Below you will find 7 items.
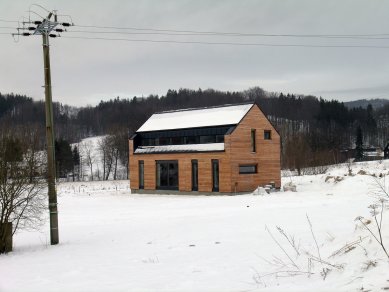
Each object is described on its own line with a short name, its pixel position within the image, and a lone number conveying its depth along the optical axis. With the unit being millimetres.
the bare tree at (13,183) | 12102
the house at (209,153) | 31922
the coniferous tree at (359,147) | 89812
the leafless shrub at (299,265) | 6977
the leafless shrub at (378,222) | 7555
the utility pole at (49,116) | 13070
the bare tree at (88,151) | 93438
